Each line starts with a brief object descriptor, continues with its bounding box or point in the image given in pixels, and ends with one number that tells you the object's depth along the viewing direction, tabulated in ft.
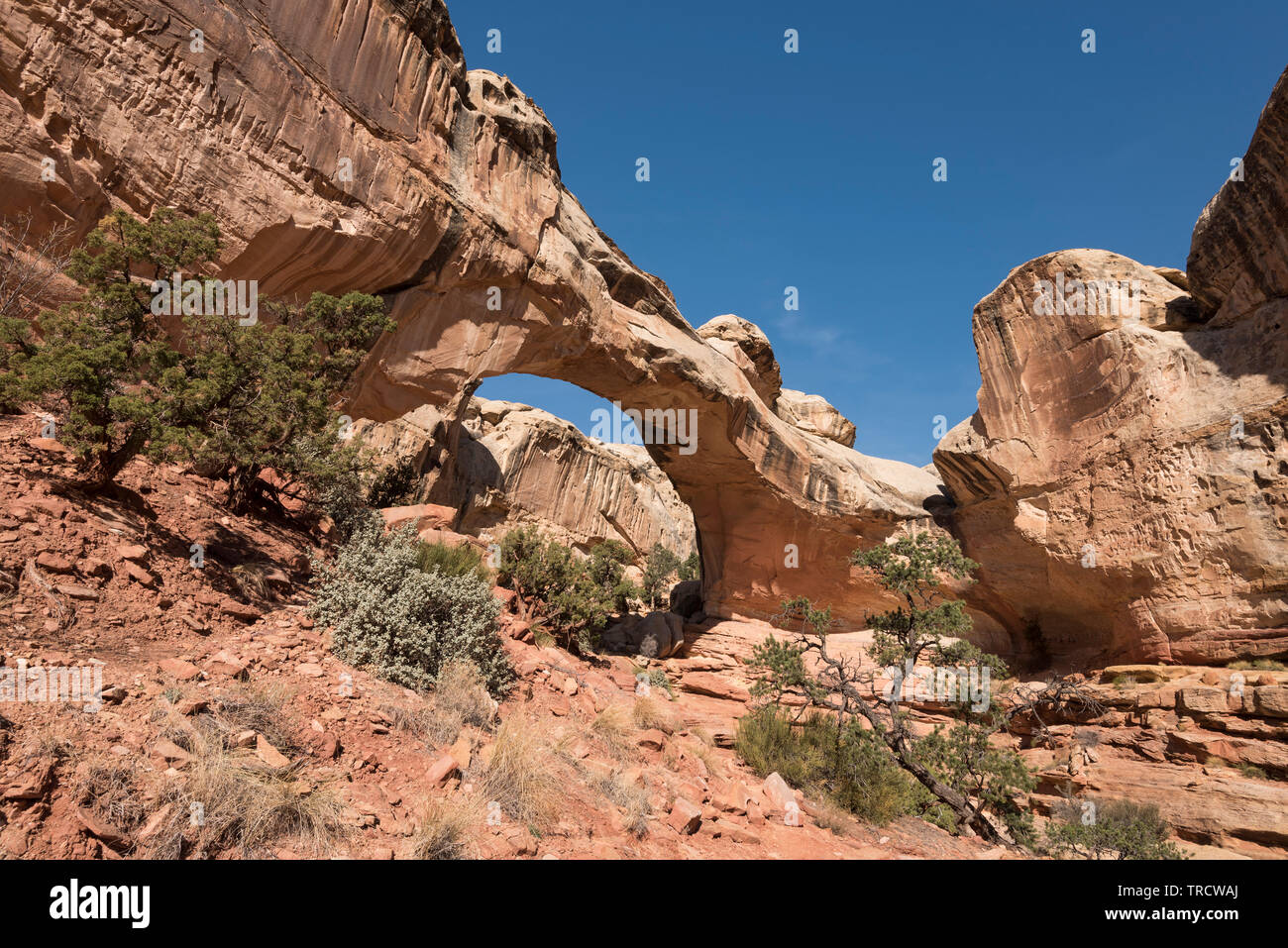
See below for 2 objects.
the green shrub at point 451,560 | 30.01
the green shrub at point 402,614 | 20.59
